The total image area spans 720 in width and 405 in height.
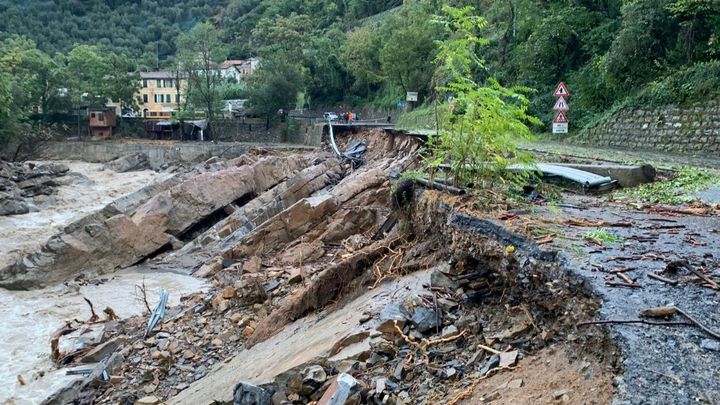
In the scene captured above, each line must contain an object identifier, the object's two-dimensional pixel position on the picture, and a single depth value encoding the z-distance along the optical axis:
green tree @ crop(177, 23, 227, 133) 52.88
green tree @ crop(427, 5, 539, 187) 6.84
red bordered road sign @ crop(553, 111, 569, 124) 14.68
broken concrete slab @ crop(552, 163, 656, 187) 9.72
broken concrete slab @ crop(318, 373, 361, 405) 4.20
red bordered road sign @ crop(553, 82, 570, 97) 14.35
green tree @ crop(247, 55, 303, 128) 51.59
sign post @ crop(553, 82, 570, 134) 14.41
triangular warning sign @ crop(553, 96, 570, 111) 14.44
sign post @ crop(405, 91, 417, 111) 38.69
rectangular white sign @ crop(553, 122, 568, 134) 14.52
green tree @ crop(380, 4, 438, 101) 41.03
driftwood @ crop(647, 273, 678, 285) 4.26
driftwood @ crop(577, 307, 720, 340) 3.55
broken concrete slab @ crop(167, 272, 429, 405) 5.61
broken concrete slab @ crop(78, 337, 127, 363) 10.03
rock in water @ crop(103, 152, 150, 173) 48.83
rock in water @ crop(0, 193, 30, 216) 28.83
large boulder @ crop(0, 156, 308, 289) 16.94
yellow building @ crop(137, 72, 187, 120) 70.44
